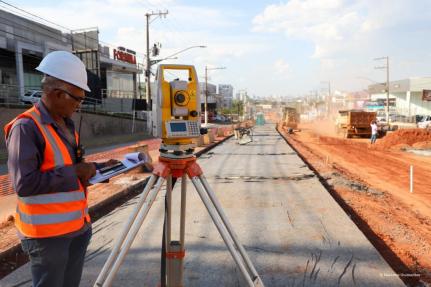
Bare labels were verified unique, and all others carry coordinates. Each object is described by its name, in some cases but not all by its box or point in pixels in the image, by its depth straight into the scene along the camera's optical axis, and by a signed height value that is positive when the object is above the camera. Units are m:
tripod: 2.69 -0.68
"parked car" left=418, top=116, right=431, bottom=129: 37.16 -1.06
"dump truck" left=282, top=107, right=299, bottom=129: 46.19 -0.43
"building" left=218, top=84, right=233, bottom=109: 148.07 +10.50
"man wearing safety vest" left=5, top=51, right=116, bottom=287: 2.09 -0.30
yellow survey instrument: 2.84 +0.03
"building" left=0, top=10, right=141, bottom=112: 26.31 +4.95
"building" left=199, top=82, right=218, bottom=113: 88.76 +3.05
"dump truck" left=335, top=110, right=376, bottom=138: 31.53 -0.69
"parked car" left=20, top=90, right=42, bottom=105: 22.28 +1.28
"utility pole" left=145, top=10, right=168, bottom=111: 29.27 +4.44
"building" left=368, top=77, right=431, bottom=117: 64.94 +2.96
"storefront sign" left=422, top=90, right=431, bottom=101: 48.10 +2.11
